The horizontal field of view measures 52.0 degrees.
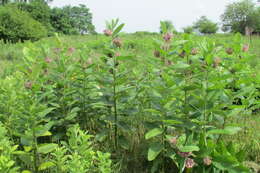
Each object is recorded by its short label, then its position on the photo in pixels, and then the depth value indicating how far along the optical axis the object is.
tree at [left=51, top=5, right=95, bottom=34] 38.26
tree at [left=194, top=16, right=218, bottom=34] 46.97
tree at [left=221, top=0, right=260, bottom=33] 36.71
